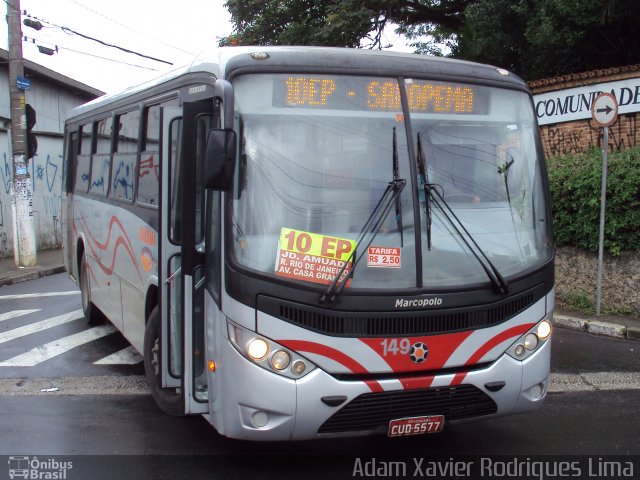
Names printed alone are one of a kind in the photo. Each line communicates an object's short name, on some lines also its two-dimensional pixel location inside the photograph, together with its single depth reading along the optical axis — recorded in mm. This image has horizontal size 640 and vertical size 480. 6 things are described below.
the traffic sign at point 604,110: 9117
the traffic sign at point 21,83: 14508
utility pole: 14547
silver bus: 4055
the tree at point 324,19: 16984
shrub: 9258
